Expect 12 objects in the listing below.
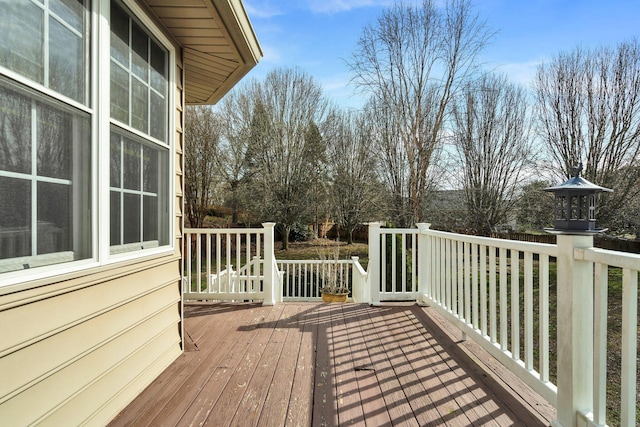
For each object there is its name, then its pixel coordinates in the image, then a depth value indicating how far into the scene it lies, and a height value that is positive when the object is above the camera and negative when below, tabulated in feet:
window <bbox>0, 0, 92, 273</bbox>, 3.98 +1.02
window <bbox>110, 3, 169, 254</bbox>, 6.14 +1.56
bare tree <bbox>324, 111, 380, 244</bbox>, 42.47 +6.36
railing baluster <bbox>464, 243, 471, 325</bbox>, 8.63 -1.93
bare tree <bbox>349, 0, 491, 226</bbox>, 28.17 +12.92
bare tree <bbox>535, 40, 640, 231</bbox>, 27.66 +8.49
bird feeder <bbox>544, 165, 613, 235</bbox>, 5.17 +0.08
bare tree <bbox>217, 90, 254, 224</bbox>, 40.40 +9.01
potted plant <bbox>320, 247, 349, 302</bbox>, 16.74 -4.12
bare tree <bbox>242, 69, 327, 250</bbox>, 40.65 +8.80
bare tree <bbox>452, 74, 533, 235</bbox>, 33.78 +6.59
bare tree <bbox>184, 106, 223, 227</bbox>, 38.91 +6.36
